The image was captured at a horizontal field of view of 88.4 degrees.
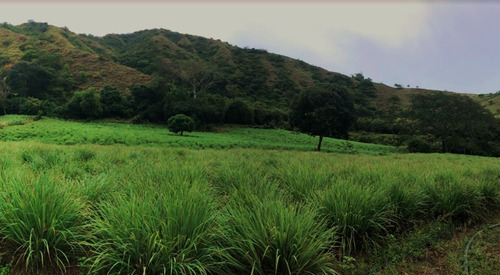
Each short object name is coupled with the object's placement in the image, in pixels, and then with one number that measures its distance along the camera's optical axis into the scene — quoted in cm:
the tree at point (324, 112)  2789
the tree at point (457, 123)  4259
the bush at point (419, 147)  3938
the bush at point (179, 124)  3731
